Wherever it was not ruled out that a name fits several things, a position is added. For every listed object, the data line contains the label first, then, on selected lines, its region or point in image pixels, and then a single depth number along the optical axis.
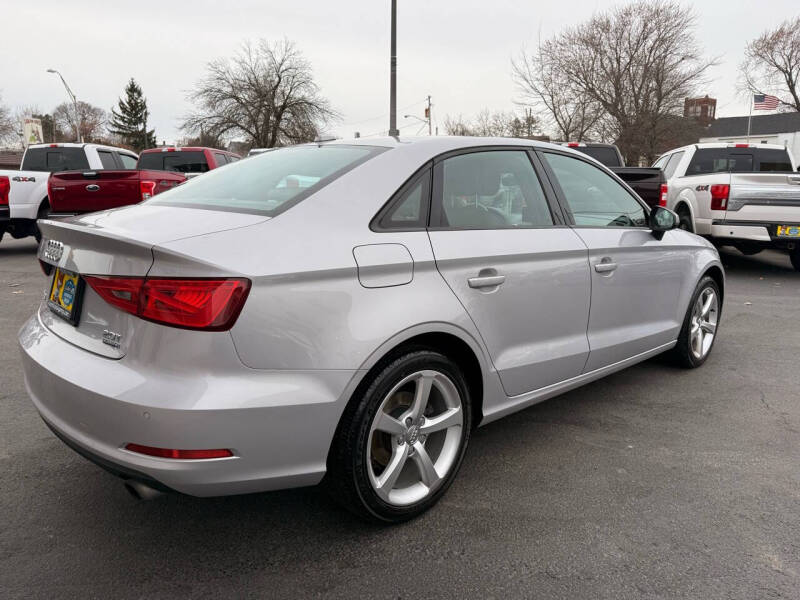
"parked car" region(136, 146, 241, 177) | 12.45
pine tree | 82.03
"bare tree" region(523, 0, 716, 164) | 32.72
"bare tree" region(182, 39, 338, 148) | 40.88
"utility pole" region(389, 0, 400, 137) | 17.51
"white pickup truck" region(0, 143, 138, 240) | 9.62
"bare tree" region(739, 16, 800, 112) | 38.72
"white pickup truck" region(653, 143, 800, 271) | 8.02
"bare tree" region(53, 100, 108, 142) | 81.97
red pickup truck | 8.87
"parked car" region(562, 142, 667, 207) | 9.39
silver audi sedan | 1.89
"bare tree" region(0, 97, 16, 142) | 67.00
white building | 70.04
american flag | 33.84
